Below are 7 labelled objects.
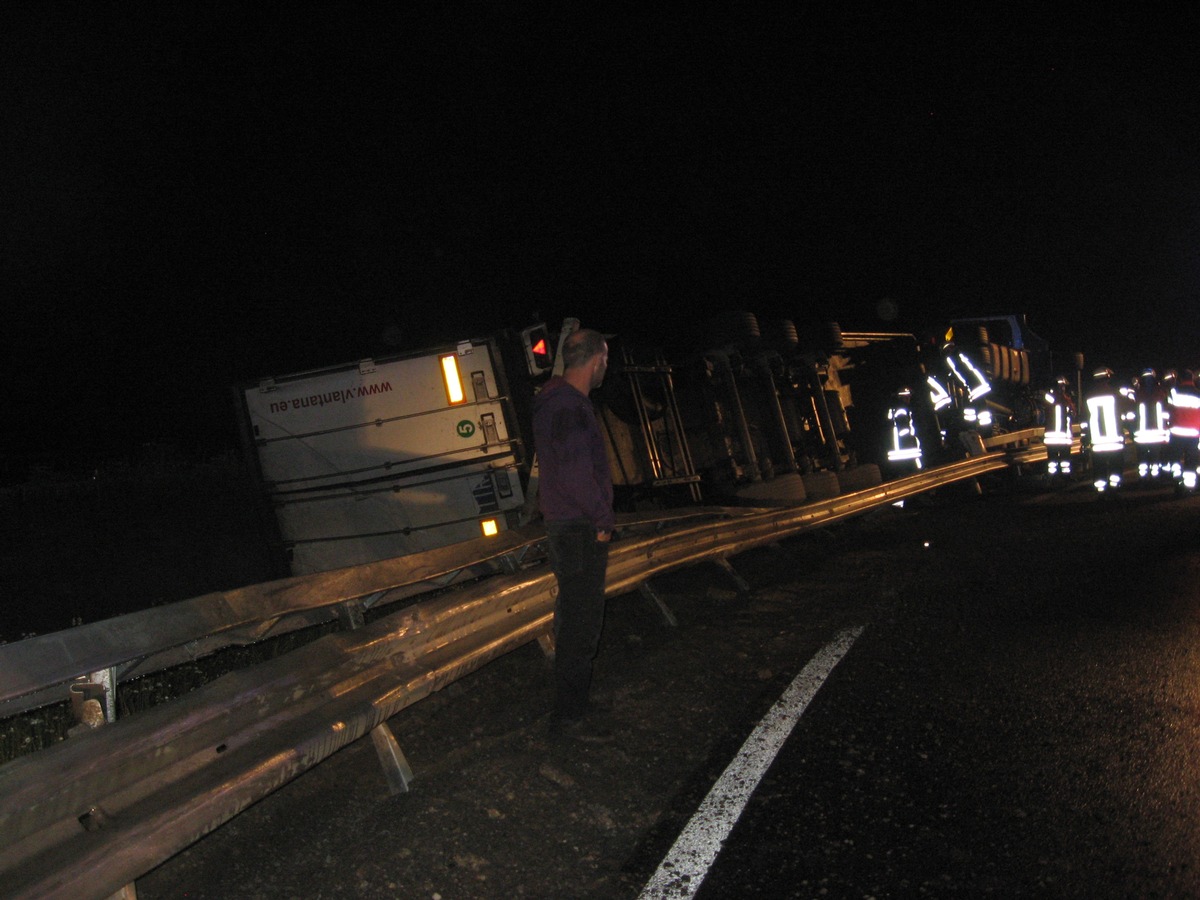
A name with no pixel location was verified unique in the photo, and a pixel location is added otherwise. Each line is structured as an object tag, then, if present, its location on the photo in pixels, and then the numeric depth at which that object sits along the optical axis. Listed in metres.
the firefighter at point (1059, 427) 18.22
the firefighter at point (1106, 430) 16.09
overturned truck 9.45
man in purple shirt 4.49
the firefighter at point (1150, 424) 15.27
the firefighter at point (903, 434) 16.27
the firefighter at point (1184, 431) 13.60
